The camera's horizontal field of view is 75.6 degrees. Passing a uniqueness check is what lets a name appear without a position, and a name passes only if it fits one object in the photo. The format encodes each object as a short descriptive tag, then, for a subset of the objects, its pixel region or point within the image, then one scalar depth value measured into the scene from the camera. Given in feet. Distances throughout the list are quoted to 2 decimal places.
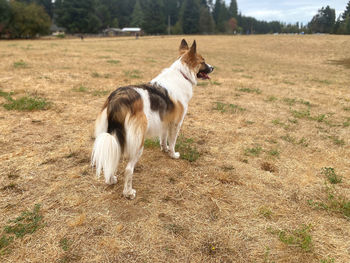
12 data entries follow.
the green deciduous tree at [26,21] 120.37
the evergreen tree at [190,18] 240.94
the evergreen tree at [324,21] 256.73
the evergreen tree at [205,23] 246.88
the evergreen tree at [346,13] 230.85
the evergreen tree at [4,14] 114.93
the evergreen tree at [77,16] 186.60
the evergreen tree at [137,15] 261.85
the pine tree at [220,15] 267.55
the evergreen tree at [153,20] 226.38
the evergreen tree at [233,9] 344.69
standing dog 8.41
